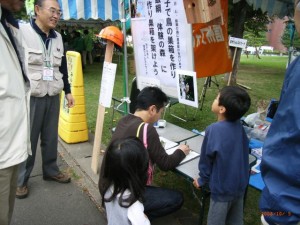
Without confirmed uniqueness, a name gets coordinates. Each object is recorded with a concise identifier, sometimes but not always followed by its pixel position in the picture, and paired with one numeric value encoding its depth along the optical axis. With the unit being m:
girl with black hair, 1.64
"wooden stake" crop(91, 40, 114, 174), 3.34
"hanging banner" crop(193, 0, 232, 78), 3.60
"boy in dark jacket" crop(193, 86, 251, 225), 1.97
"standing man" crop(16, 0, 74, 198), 2.77
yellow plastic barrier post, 4.26
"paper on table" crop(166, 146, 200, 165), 2.50
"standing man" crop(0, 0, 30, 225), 1.71
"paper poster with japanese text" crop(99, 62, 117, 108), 3.30
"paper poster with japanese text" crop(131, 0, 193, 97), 3.26
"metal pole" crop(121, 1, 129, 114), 3.35
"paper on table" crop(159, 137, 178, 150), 2.78
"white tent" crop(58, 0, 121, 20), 7.76
